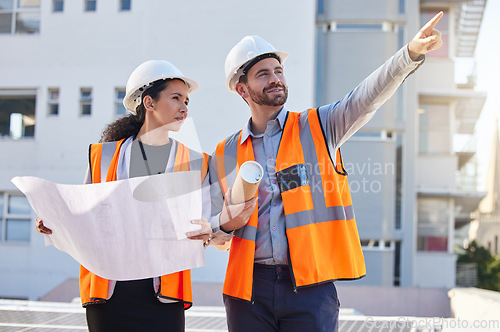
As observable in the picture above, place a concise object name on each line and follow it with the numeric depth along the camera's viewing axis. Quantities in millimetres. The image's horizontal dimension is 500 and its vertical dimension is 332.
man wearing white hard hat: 2213
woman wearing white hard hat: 2344
